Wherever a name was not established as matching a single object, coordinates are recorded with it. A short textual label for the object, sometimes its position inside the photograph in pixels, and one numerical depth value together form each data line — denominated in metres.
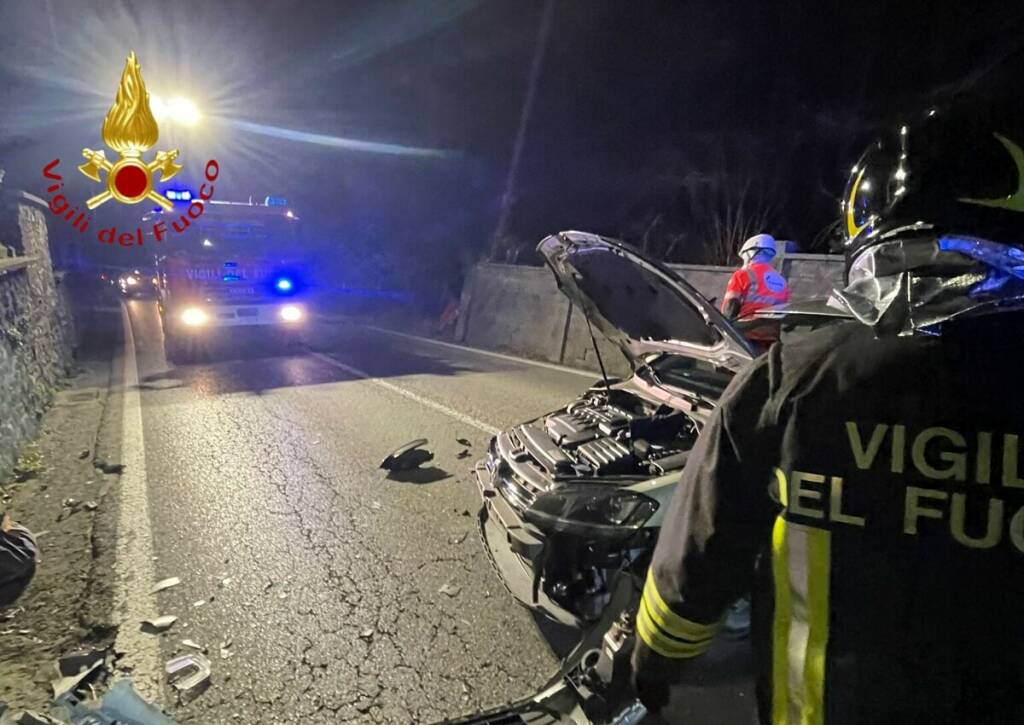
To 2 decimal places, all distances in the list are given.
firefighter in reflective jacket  1.03
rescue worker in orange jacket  5.81
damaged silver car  2.38
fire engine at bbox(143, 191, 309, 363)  10.11
